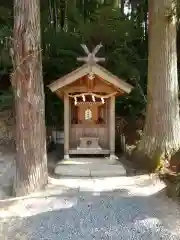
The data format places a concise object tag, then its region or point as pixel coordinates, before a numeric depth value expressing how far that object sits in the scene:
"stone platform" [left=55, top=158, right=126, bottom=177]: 6.39
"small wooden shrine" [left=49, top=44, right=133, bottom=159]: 6.82
